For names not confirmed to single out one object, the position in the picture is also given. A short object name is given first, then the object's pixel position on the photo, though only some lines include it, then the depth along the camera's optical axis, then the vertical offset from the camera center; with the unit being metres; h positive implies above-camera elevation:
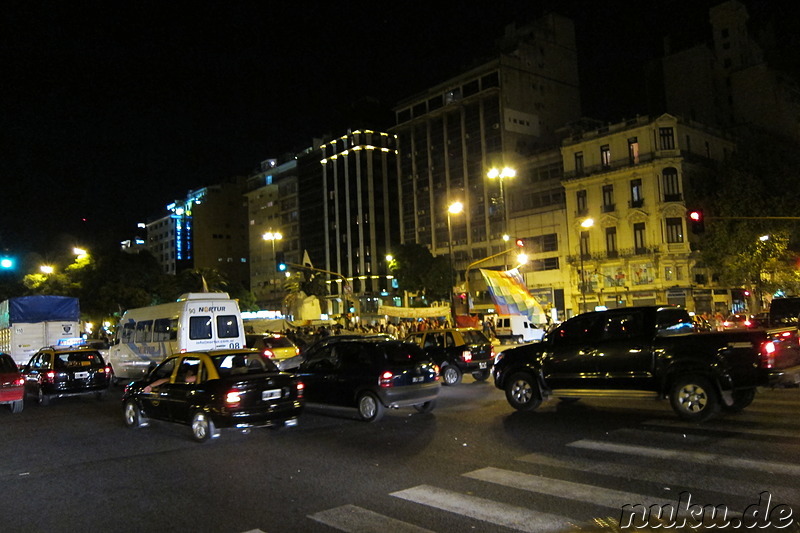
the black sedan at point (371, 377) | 11.62 -0.91
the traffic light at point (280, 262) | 33.78 +3.92
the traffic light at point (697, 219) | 21.19 +3.20
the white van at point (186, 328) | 18.88 +0.33
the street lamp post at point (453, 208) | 29.83 +5.65
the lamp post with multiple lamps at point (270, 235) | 47.93 +7.90
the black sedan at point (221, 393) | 10.04 -0.95
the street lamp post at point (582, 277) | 49.11 +3.45
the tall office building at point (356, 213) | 86.12 +16.53
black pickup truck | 9.94 -0.80
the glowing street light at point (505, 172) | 30.84 +7.53
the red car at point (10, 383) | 14.07 -0.82
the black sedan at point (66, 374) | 16.44 -0.79
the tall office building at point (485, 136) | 63.97 +20.47
